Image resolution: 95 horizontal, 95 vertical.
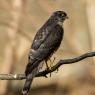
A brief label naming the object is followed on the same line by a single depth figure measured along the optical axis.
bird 12.45
